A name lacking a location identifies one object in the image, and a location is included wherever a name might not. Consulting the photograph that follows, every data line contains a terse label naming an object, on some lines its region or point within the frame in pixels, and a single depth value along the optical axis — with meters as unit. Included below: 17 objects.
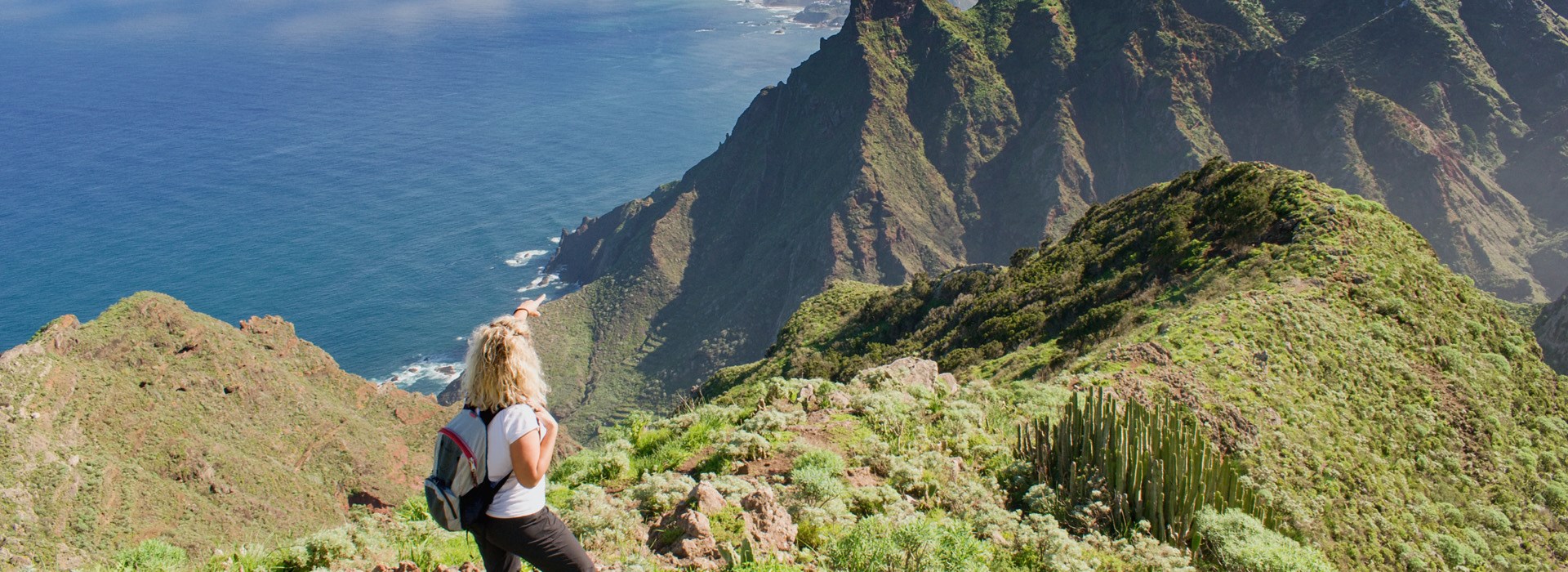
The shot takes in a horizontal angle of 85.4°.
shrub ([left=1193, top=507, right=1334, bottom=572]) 11.20
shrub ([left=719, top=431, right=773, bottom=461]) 14.24
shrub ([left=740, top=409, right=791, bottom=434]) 15.55
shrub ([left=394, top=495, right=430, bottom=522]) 13.31
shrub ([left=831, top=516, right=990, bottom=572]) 9.49
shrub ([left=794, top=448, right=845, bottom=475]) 13.32
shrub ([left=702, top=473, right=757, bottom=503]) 12.14
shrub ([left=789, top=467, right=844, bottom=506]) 11.80
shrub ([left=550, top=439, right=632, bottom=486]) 14.45
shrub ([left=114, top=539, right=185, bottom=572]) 10.85
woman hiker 6.84
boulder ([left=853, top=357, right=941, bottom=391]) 19.58
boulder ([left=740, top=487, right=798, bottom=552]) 10.64
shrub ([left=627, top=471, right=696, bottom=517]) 11.93
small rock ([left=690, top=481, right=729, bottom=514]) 11.38
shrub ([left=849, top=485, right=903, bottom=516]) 12.41
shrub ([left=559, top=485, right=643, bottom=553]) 10.48
